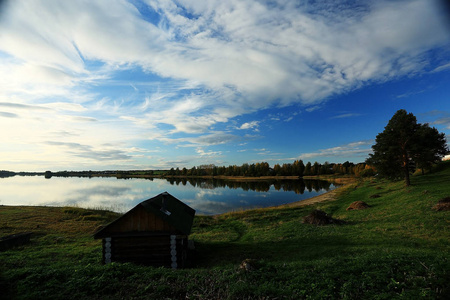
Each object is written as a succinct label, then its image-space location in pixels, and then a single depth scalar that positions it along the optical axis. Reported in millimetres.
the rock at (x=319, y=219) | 21703
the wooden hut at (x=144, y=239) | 13328
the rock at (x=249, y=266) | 9084
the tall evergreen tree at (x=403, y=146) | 32125
